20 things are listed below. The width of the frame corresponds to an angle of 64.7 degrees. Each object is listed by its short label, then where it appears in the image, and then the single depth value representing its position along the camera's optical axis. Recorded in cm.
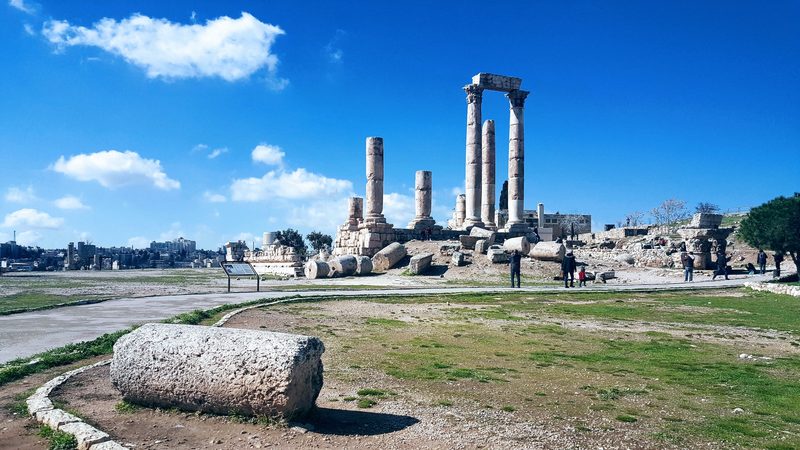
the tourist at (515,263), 2530
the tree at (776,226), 2721
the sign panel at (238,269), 2238
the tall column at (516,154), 4291
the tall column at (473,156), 4288
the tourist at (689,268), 2920
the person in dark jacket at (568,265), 2595
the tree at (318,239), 7744
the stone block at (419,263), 3234
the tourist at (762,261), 3262
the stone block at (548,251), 3266
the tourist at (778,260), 2888
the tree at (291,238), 7094
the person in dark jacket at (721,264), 3077
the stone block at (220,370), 604
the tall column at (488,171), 4372
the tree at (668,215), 8100
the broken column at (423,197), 4272
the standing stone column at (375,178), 4066
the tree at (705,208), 8606
